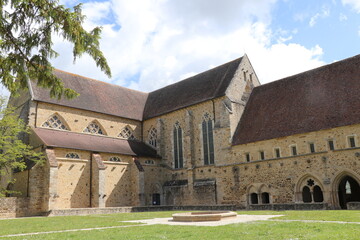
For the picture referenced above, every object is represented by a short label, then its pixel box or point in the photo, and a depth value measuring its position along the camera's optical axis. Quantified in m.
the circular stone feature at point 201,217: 14.67
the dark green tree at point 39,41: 7.77
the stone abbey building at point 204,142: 24.28
